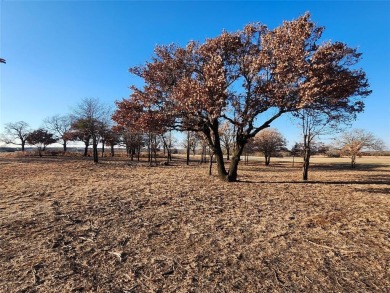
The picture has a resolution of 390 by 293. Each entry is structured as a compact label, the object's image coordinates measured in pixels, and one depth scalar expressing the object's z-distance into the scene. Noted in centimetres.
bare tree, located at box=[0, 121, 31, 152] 5652
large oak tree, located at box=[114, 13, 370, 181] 1130
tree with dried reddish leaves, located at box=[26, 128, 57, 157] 5138
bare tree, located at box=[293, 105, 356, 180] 1393
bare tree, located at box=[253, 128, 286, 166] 4362
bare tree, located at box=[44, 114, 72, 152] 5801
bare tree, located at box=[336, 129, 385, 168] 3866
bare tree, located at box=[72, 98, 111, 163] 3105
